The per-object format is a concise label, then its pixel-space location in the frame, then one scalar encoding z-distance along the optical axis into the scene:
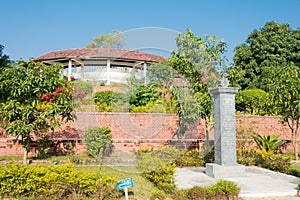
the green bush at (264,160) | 8.01
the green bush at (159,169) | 5.45
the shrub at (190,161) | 8.88
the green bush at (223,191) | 4.93
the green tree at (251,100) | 14.77
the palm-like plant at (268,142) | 10.84
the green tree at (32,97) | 8.05
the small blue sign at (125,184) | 4.07
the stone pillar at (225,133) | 7.07
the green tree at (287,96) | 10.16
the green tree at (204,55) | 6.89
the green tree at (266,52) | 20.17
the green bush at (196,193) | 4.86
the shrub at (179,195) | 4.88
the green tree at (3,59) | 13.79
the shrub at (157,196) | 4.67
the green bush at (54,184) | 4.68
